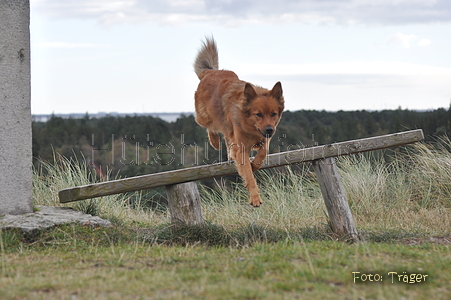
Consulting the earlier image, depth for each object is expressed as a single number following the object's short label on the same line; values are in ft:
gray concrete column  35.55
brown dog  30.99
